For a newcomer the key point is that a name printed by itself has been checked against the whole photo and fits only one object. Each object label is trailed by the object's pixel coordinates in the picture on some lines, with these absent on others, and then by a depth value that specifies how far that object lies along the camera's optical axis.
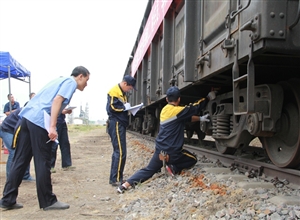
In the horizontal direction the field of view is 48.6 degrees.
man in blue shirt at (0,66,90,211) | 3.60
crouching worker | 4.64
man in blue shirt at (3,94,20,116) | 7.89
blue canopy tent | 9.62
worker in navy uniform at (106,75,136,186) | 4.98
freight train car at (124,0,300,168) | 2.68
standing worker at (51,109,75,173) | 6.67
